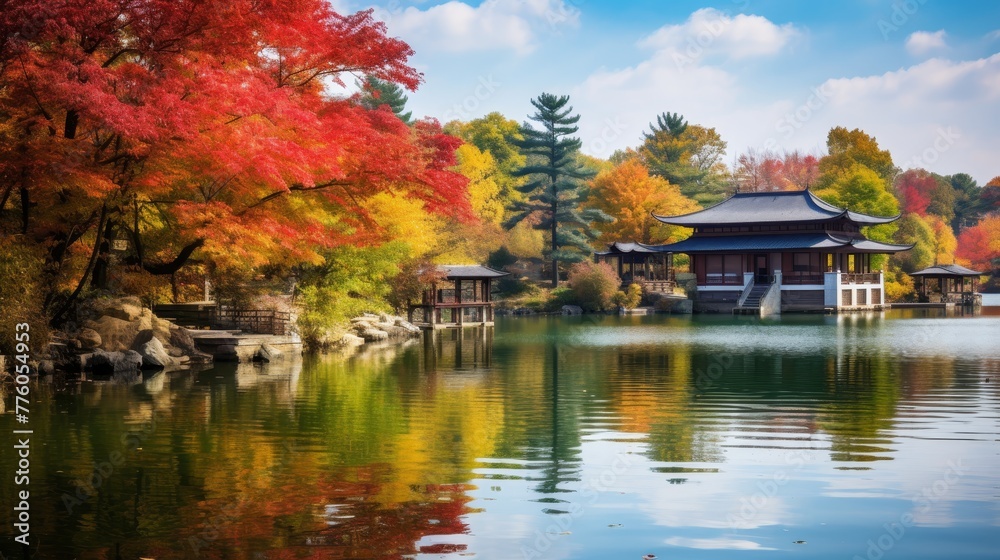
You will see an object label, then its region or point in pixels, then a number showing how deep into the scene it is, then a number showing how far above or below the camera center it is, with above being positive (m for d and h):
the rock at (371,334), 30.70 -1.13
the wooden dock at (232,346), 22.52 -1.07
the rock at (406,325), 33.72 -0.97
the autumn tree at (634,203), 61.56 +5.53
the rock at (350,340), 27.98 -1.21
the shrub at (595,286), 51.97 +0.42
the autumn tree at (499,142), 68.12 +10.72
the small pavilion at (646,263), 55.38 +1.76
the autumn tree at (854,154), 70.56 +9.61
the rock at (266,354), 22.53 -1.25
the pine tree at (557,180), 59.19 +6.80
